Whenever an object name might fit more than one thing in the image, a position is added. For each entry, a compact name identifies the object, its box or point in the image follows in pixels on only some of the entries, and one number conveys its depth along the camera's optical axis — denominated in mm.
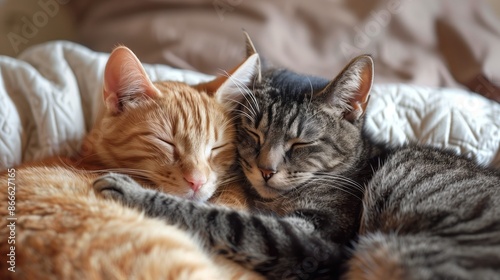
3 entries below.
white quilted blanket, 626
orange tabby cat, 467
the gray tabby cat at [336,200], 498
